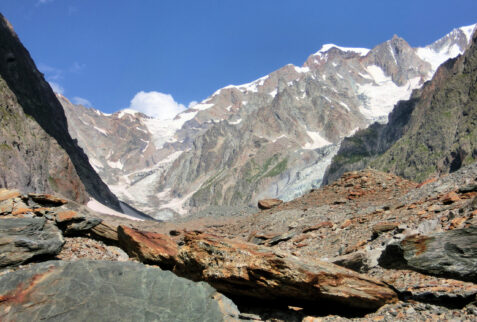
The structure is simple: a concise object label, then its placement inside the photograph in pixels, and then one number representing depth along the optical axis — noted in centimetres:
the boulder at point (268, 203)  4087
